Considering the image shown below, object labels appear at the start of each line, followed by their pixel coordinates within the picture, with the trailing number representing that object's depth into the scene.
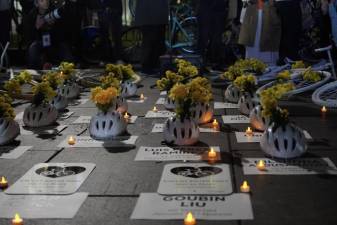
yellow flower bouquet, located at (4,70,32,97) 6.22
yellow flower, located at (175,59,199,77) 7.20
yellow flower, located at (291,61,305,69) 7.88
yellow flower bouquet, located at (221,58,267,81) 7.21
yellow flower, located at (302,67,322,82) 6.79
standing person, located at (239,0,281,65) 9.55
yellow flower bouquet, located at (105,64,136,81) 7.60
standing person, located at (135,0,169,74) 10.54
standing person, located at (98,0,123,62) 11.79
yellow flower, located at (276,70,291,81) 5.96
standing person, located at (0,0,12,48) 11.60
